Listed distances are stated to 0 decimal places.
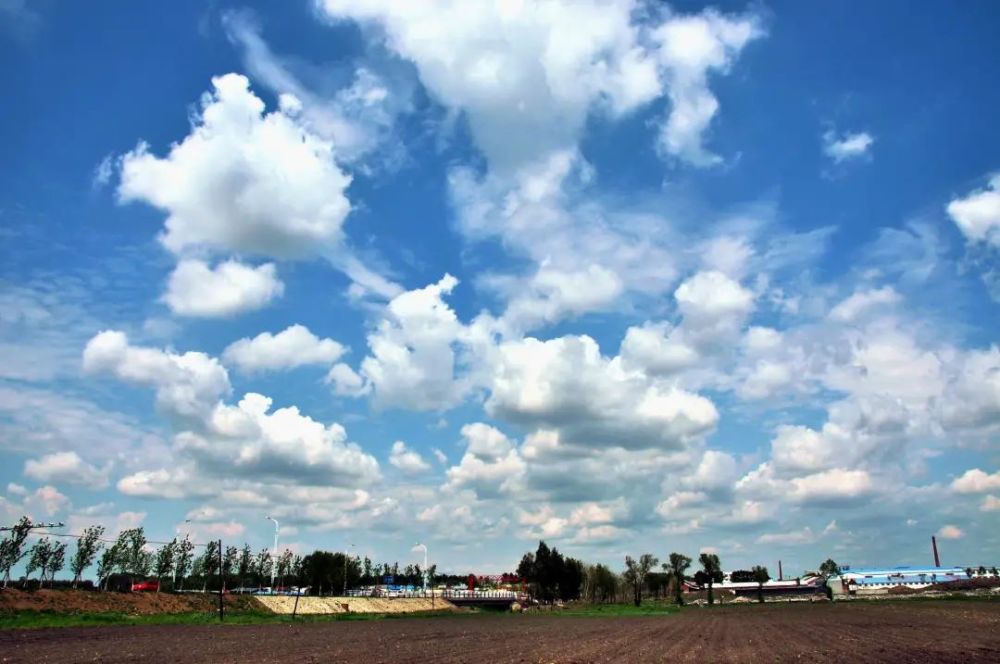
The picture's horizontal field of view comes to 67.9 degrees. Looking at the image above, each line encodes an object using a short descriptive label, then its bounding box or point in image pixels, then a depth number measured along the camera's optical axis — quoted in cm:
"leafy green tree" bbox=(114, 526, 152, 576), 15850
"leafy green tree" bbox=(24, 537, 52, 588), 14038
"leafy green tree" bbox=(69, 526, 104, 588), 14612
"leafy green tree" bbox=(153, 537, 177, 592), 16600
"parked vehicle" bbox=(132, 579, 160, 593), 15950
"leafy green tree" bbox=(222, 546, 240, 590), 17384
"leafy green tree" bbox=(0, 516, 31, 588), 12569
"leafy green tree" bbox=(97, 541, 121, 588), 15025
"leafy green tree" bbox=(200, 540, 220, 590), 18339
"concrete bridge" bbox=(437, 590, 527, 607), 18688
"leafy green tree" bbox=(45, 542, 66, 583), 14062
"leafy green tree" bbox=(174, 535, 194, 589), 17038
